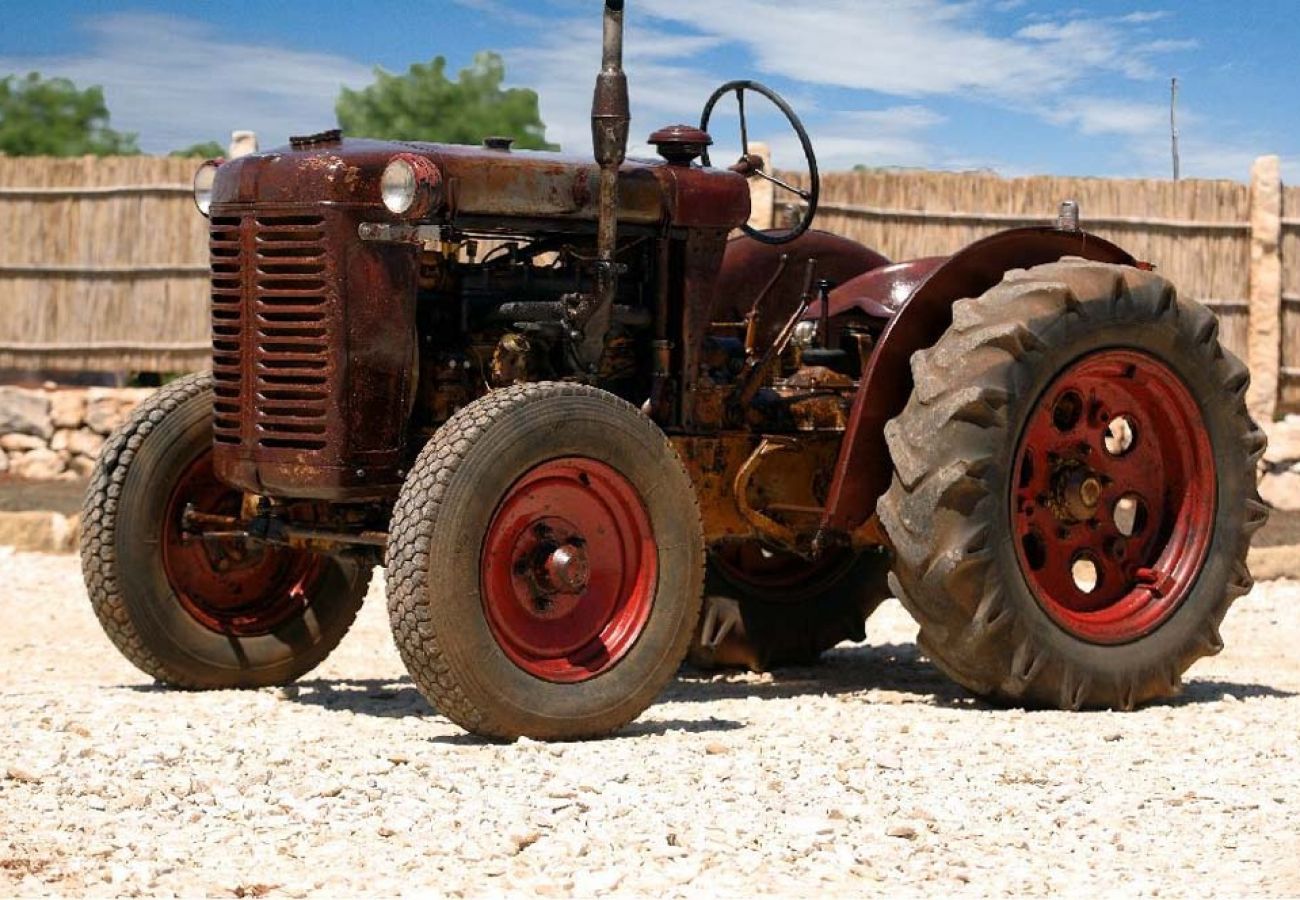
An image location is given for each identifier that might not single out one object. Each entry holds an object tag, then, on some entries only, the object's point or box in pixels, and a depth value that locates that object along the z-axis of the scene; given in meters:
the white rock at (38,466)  18.62
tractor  6.29
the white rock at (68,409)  18.66
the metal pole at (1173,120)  26.62
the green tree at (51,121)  39.25
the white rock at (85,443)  18.58
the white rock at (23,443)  18.72
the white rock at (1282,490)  16.30
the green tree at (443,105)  41.44
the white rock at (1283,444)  16.66
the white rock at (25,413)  18.62
